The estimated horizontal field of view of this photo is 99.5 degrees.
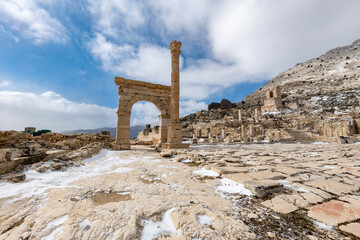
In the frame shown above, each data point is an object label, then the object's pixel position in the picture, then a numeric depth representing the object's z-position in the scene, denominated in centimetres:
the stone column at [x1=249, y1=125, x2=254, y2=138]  1874
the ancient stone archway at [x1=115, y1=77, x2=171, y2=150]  1030
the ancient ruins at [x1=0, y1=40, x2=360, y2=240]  149
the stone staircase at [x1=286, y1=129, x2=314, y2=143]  1595
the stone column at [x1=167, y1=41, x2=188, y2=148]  898
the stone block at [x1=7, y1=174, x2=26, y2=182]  274
